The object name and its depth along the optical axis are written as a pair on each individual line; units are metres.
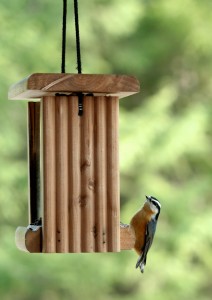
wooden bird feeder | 5.06
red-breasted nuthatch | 5.34
